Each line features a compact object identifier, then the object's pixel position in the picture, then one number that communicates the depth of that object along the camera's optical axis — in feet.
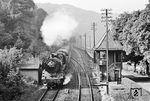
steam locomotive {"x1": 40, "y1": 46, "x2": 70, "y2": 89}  96.84
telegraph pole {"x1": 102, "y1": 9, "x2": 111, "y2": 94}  101.55
